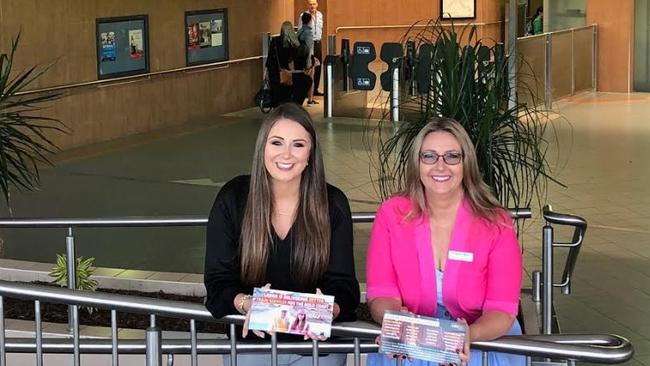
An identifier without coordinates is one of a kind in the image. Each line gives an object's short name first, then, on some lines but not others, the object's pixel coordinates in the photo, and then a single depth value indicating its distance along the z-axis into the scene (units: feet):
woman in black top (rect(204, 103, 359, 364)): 13.33
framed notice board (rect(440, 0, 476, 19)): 51.83
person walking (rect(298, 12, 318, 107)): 57.82
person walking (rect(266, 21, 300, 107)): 58.29
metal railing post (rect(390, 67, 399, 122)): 26.35
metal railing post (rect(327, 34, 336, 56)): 55.93
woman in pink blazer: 13.33
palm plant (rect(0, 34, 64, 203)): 25.30
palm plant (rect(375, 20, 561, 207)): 21.66
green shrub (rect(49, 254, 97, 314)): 23.54
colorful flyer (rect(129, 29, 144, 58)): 52.24
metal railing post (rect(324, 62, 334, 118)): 55.11
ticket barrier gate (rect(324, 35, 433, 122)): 51.01
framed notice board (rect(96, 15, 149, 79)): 50.55
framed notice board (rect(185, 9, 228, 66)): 55.98
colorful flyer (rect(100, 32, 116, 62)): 50.65
